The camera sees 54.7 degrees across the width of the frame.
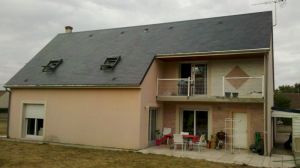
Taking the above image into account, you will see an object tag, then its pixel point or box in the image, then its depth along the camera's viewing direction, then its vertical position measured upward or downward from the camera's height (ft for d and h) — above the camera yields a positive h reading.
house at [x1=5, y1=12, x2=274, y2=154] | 48.06 +3.84
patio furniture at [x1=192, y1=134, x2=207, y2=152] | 45.34 -5.13
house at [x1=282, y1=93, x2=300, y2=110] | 169.09 +8.44
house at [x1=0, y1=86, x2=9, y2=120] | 156.63 +2.62
